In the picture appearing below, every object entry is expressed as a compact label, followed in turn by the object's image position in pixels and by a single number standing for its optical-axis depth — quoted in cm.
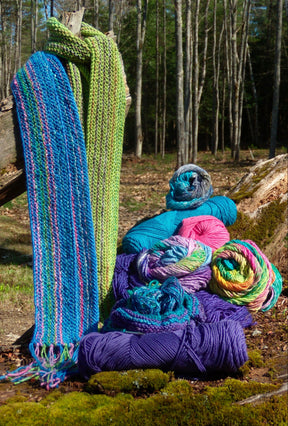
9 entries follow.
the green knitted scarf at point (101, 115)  298
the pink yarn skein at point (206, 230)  367
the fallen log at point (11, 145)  290
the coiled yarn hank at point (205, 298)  302
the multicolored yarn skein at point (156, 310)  272
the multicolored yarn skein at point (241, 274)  320
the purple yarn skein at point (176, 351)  246
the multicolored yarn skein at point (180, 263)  319
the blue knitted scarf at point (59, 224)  296
